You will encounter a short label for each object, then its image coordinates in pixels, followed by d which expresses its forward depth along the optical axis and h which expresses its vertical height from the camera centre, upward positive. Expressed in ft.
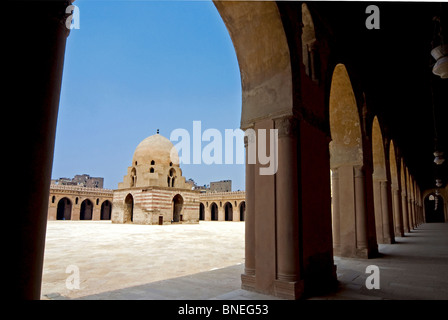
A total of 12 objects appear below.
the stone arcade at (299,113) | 5.70 +3.59
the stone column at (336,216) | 25.49 -1.17
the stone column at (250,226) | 14.10 -1.25
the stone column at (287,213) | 12.91 -0.50
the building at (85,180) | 202.51 +13.06
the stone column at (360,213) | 24.38 -0.83
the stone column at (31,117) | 5.34 +1.60
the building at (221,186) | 197.49 +10.55
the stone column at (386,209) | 35.58 -0.63
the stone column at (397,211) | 47.80 -1.23
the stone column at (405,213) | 57.26 -1.75
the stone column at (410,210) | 68.39 -1.37
